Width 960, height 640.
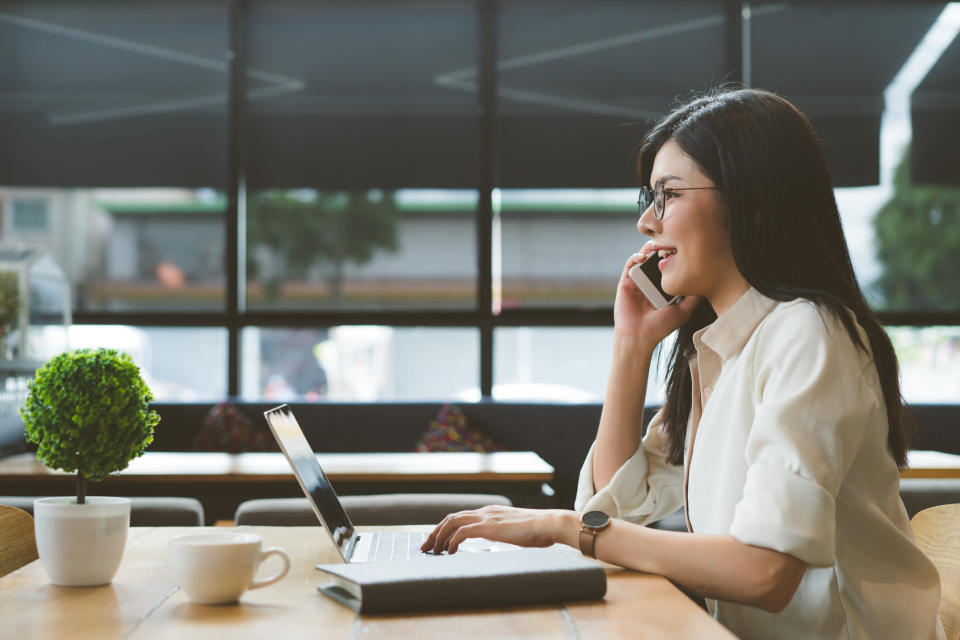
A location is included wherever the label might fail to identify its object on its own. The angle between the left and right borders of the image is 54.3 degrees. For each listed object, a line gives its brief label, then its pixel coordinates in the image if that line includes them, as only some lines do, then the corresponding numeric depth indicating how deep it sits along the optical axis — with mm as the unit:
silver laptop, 1293
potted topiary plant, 1145
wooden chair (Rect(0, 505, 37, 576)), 1459
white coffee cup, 1018
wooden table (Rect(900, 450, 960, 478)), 3080
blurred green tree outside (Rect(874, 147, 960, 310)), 5117
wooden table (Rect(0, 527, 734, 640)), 927
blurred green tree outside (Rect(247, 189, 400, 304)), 5109
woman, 1109
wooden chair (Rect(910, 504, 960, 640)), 1370
